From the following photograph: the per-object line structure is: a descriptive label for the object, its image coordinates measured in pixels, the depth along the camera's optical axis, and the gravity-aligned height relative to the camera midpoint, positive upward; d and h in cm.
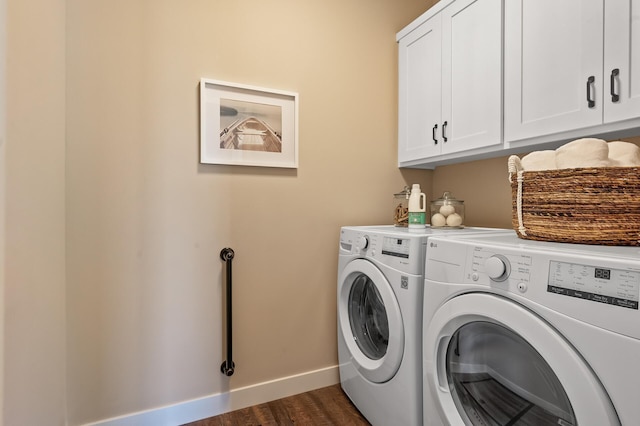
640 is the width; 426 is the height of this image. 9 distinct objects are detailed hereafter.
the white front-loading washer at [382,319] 129 -51
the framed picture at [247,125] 168 +45
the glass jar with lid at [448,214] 177 -2
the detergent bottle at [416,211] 167 -1
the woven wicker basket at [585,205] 91 +2
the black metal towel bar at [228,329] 166 -61
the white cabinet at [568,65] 110 +54
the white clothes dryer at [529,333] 68 -30
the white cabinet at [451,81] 152 +67
